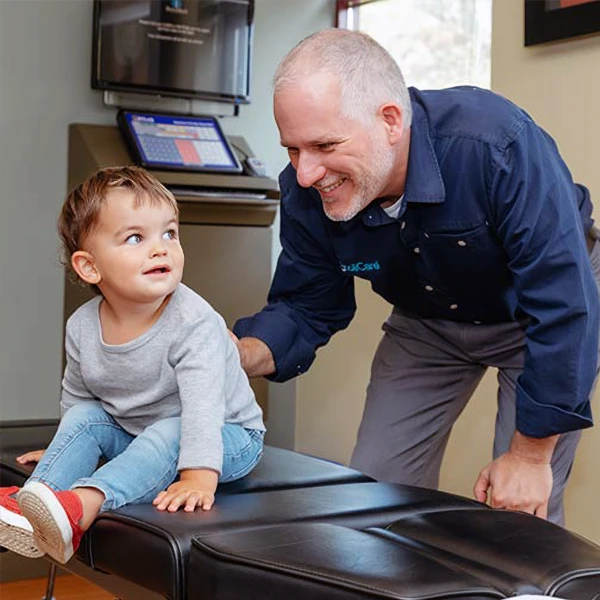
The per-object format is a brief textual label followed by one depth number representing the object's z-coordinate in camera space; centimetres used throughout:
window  315
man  186
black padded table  148
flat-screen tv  314
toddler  176
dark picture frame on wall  254
